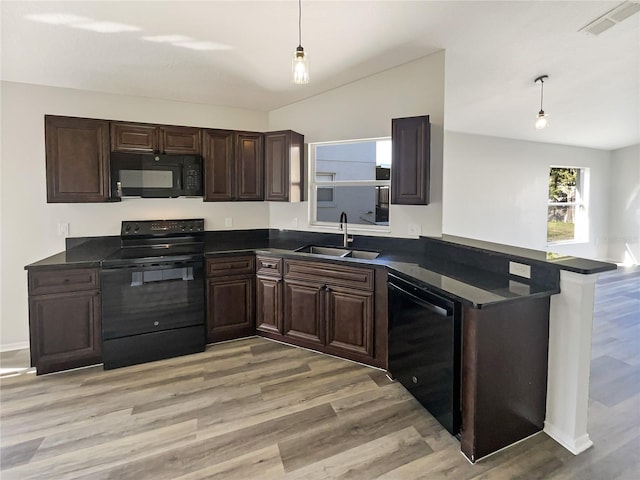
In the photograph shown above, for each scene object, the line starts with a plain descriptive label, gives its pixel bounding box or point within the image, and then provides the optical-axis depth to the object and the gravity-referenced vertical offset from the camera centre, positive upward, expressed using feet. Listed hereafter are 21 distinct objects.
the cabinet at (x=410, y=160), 9.50 +1.68
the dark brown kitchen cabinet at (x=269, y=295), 10.68 -2.56
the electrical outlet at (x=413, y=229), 10.66 -0.37
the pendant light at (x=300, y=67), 5.77 +2.64
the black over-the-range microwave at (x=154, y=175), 10.40 +1.32
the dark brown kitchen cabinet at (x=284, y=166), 11.94 +1.86
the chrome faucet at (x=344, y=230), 11.48 -0.45
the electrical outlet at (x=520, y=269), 6.82 -1.07
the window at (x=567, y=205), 22.79 +0.95
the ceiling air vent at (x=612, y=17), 8.17 +5.28
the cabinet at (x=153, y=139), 10.38 +2.52
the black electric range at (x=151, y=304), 9.17 -2.54
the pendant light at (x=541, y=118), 12.15 +3.67
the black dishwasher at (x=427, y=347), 6.31 -2.78
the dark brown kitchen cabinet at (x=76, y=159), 9.68 +1.67
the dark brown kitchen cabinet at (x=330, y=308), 9.19 -2.66
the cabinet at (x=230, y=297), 10.54 -2.63
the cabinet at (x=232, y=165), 11.63 +1.85
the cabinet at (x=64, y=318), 8.64 -2.75
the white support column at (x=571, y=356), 6.01 -2.58
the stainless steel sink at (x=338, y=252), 10.71 -1.16
